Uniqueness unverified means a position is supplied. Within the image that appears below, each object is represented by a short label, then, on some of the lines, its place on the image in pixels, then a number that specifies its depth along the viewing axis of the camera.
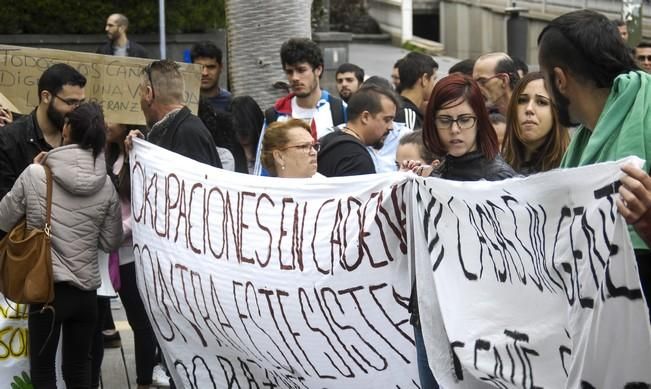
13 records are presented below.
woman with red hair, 5.04
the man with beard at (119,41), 12.63
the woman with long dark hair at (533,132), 5.99
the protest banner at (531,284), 3.62
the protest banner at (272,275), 5.08
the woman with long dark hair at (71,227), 6.07
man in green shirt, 3.46
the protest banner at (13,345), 6.45
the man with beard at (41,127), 6.46
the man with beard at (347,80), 10.12
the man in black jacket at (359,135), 6.64
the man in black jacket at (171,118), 6.61
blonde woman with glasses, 6.03
